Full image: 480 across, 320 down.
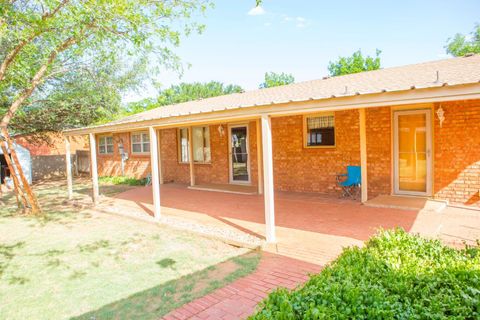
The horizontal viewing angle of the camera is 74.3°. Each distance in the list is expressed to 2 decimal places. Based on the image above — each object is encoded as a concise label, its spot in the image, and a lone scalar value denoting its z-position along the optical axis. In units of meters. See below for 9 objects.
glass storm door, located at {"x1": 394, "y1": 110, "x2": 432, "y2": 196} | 7.98
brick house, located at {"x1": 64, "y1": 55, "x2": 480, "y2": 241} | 5.54
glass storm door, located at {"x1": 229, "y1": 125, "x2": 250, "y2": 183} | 11.82
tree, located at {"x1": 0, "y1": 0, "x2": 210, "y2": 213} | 6.81
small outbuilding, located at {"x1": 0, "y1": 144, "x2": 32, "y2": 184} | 15.54
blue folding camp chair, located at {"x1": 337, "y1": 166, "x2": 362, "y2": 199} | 8.59
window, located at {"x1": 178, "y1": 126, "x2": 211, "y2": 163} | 13.27
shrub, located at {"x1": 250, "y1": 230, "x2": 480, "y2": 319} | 2.13
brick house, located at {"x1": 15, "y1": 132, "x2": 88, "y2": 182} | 19.70
